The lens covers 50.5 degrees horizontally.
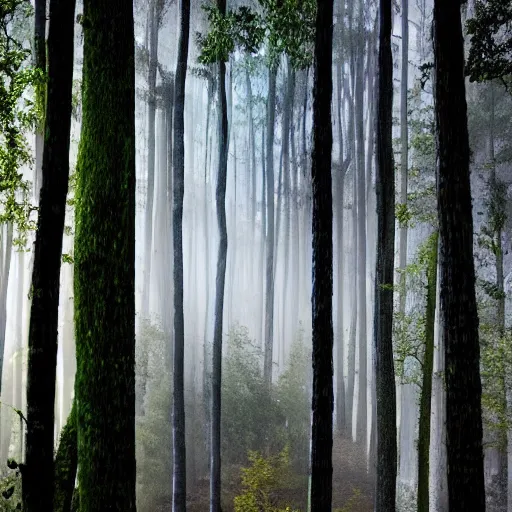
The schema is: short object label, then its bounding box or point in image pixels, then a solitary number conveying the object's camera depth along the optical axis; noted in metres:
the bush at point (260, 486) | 11.88
